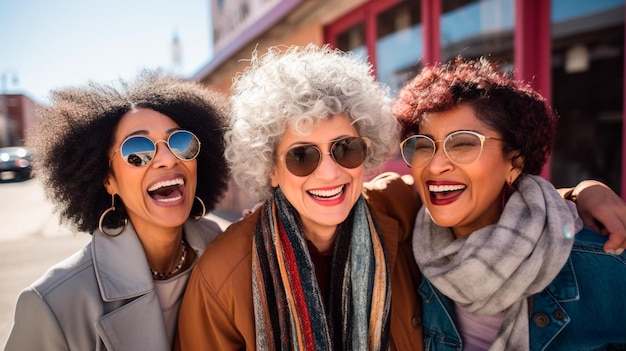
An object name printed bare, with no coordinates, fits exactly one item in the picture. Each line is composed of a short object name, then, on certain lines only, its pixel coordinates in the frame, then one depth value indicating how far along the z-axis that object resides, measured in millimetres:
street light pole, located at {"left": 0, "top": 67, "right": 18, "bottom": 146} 36631
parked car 22156
